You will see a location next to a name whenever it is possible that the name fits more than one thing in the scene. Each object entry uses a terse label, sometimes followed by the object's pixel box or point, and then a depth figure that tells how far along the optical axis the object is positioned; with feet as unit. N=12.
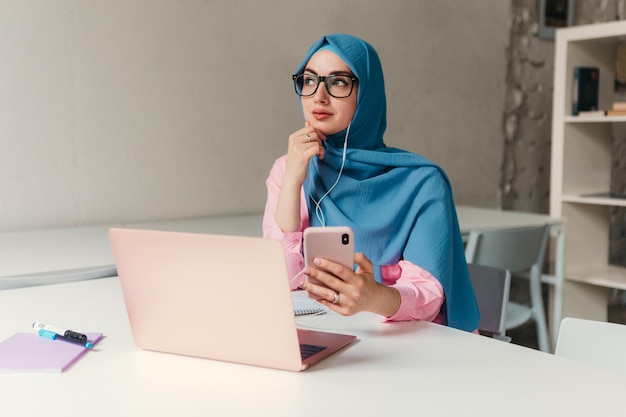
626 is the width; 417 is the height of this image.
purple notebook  3.26
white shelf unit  10.46
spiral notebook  4.33
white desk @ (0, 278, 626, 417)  2.81
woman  4.67
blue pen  3.60
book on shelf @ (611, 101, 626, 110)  9.89
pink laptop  3.10
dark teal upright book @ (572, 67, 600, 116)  10.47
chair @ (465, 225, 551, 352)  7.93
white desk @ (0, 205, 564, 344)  5.67
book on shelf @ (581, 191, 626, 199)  10.59
